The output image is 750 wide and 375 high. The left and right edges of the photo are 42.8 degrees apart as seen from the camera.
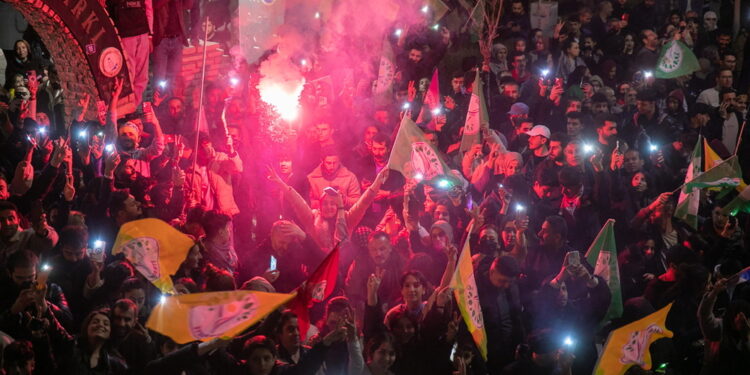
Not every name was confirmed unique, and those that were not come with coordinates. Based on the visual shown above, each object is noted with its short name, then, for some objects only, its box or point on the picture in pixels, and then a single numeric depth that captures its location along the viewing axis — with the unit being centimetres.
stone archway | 1054
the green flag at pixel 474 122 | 938
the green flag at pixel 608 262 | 729
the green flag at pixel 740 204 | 818
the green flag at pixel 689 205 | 844
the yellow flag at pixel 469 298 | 650
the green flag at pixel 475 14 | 1241
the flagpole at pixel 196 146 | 823
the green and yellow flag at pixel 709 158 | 873
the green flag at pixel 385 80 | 1103
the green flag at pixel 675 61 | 1127
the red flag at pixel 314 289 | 640
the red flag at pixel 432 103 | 1006
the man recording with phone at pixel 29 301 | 589
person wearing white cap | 935
